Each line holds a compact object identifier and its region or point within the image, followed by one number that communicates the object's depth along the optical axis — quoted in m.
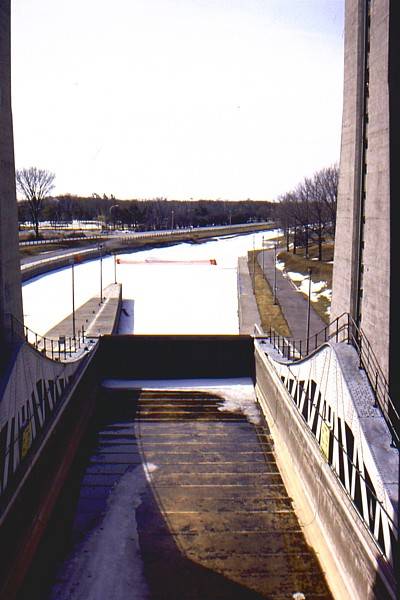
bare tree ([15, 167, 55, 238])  84.88
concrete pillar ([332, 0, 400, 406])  12.66
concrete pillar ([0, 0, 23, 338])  13.39
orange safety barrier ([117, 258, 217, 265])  57.00
